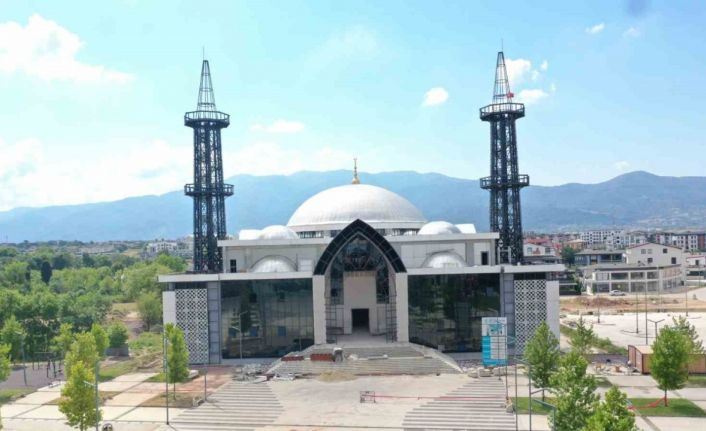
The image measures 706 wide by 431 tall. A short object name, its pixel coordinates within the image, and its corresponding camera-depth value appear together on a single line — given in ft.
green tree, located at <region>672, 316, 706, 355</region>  121.63
